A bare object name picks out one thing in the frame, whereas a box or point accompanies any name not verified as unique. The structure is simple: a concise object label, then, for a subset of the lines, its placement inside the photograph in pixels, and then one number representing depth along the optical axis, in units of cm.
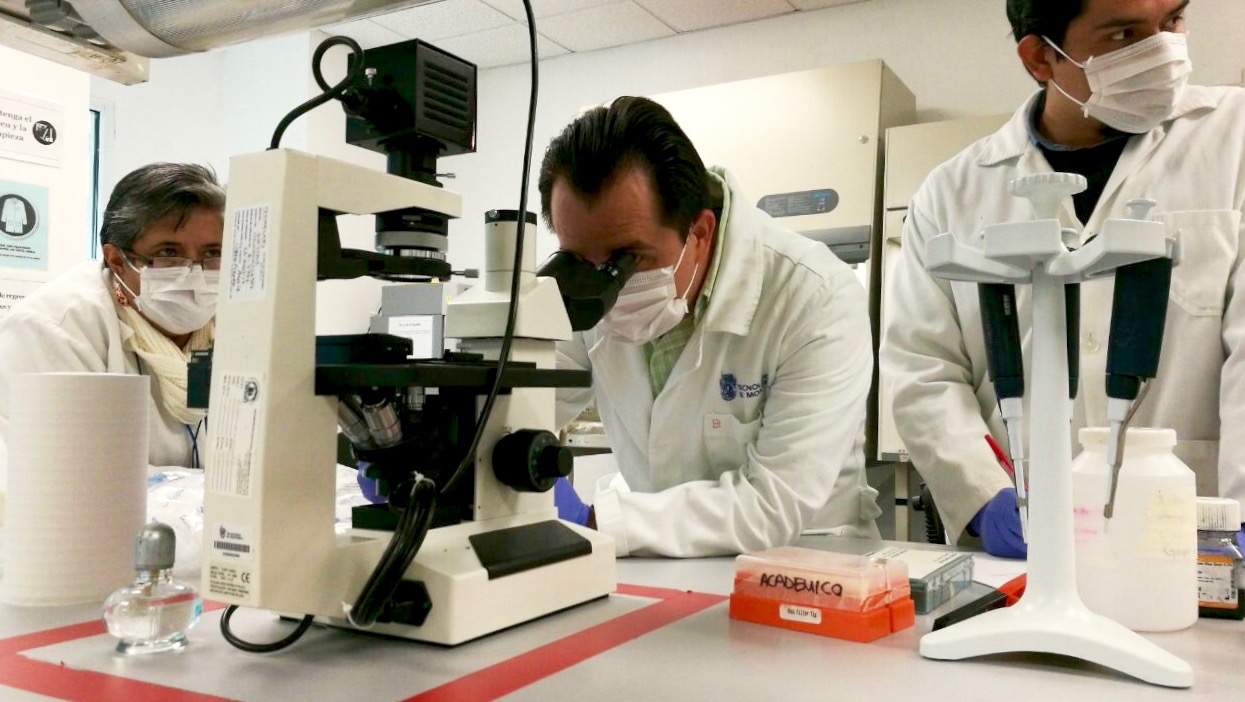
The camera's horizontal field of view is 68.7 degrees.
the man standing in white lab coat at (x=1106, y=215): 140
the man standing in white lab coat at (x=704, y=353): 123
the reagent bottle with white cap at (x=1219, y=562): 86
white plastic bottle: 79
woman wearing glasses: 167
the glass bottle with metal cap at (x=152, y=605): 72
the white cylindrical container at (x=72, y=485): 84
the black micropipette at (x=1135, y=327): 65
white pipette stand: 65
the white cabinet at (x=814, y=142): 323
